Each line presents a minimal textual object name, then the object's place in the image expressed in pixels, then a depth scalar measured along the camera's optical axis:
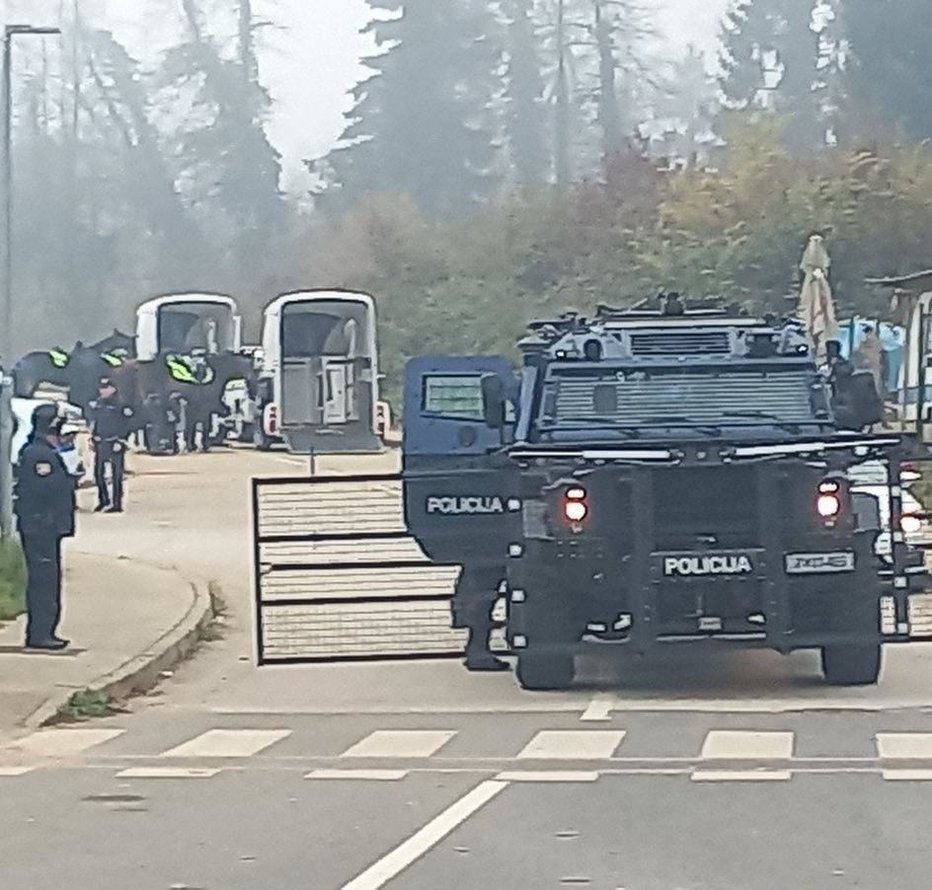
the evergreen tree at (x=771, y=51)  71.00
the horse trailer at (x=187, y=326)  53.16
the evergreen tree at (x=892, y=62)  56.72
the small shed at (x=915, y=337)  29.36
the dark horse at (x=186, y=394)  46.31
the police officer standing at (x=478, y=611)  16.91
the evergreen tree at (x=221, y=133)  72.75
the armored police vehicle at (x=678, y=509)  15.14
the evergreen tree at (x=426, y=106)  69.69
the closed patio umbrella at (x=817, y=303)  30.72
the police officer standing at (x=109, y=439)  31.36
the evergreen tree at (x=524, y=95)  69.44
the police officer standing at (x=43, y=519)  17.47
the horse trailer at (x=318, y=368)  46.47
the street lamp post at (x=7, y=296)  23.59
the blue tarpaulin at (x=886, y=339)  40.21
